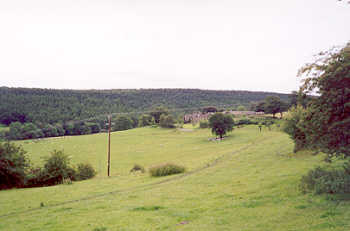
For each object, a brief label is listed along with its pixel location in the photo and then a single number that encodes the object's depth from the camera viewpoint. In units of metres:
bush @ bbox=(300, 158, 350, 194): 11.85
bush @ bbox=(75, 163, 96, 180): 40.16
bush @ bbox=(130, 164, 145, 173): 44.96
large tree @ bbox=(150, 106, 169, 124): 130.38
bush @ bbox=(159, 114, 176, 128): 116.00
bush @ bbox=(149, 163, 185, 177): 32.69
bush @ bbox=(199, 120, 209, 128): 105.43
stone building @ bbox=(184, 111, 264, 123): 105.51
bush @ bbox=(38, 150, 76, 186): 36.75
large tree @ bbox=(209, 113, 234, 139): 77.19
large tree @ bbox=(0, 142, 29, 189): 33.06
